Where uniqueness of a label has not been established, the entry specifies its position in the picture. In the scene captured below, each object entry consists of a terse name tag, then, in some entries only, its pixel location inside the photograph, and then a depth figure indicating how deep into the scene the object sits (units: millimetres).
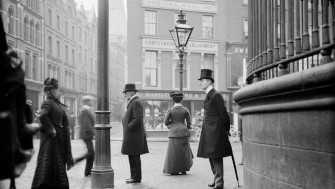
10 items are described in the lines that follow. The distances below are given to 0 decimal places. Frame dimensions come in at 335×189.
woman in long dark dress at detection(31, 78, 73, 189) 5988
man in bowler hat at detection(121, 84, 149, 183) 7910
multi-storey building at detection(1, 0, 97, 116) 34344
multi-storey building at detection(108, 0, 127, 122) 74562
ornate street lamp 12816
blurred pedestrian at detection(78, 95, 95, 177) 9039
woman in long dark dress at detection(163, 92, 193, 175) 9172
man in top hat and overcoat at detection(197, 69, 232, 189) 6863
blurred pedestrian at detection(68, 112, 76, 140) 24505
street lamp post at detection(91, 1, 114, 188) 7191
